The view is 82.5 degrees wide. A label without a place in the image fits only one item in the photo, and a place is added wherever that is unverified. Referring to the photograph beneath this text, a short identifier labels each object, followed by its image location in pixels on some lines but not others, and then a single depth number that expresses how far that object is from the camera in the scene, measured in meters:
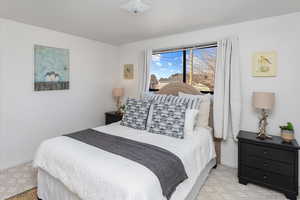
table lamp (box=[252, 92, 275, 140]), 2.21
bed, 1.23
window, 3.05
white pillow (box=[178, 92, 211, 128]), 2.63
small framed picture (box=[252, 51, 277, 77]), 2.42
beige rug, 1.98
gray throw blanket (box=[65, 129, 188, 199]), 1.41
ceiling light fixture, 1.88
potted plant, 2.10
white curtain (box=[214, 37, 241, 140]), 2.61
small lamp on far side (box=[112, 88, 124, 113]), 3.94
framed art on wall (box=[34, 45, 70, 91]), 2.92
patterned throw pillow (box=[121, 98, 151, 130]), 2.55
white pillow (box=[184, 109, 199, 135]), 2.34
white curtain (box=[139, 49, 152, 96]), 3.61
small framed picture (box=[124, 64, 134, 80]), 4.11
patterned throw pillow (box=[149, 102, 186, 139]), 2.21
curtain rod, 2.93
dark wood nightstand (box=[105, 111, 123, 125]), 3.67
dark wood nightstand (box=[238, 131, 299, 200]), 2.00
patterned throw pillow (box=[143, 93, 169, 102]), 2.88
